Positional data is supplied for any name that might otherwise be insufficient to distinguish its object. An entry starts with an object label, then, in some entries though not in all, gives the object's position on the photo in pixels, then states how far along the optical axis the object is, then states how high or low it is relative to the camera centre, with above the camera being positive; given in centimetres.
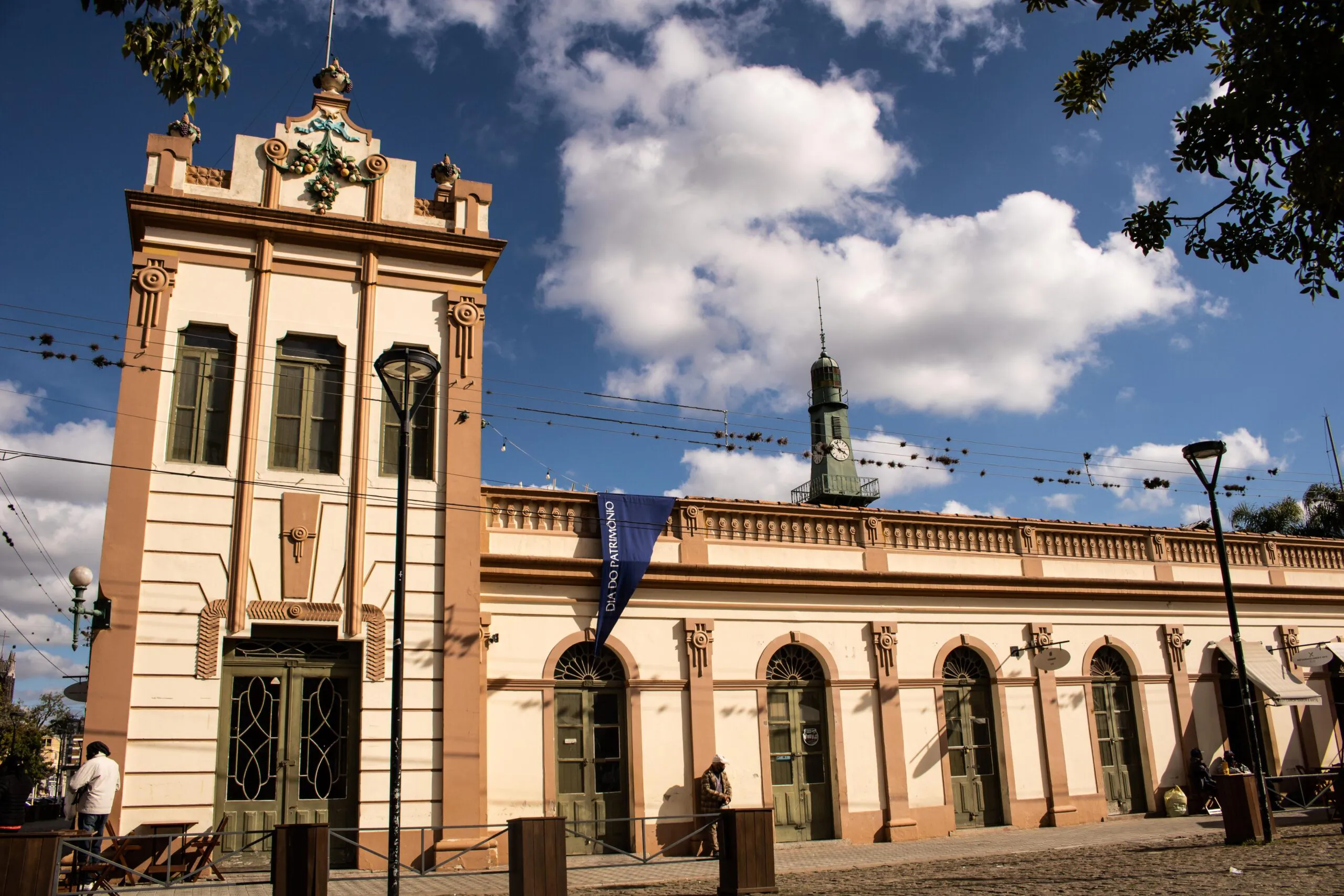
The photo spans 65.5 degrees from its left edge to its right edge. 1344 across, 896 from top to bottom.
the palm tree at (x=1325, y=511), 3195 +595
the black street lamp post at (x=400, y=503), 932 +225
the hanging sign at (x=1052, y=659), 1927 +111
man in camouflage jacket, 1591 -85
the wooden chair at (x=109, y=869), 1070 -116
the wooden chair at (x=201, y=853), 1224 -117
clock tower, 5575 +1475
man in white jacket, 1195 -43
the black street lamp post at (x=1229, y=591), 1498 +180
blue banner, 1662 +306
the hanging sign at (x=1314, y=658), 2192 +111
